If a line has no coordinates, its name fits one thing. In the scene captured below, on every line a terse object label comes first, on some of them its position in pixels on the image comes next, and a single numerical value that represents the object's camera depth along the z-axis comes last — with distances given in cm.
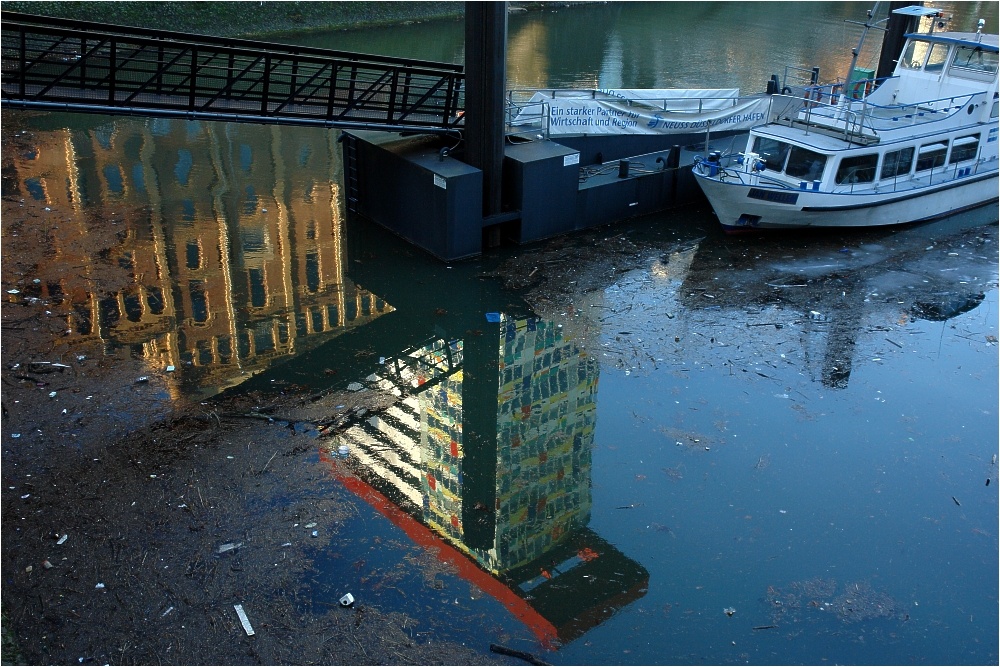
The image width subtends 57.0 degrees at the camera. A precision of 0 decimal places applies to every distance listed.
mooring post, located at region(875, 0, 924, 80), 2483
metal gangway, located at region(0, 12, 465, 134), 1423
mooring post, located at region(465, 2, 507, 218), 1634
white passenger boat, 1906
